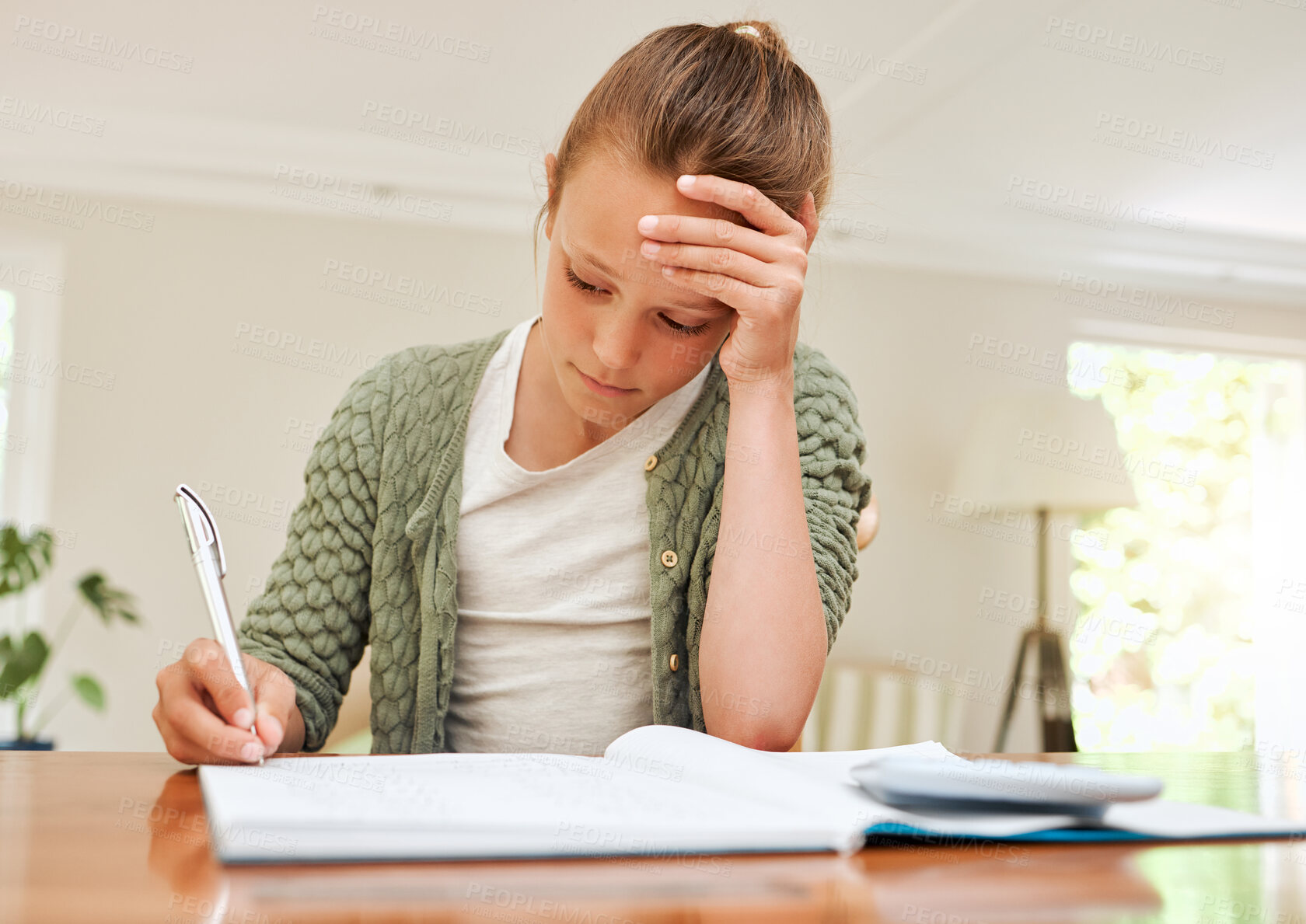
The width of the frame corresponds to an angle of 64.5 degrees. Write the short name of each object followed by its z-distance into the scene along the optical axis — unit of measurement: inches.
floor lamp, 135.6
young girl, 33.9
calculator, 18.2
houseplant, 117.3
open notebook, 15.8
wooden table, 13.8
